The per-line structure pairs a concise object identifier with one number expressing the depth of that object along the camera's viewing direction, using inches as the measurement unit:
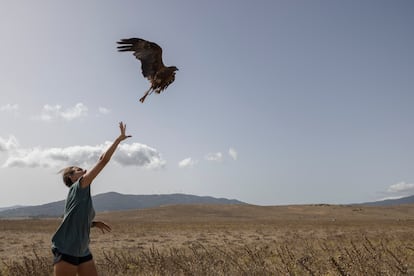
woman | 154.6
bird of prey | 241.9
